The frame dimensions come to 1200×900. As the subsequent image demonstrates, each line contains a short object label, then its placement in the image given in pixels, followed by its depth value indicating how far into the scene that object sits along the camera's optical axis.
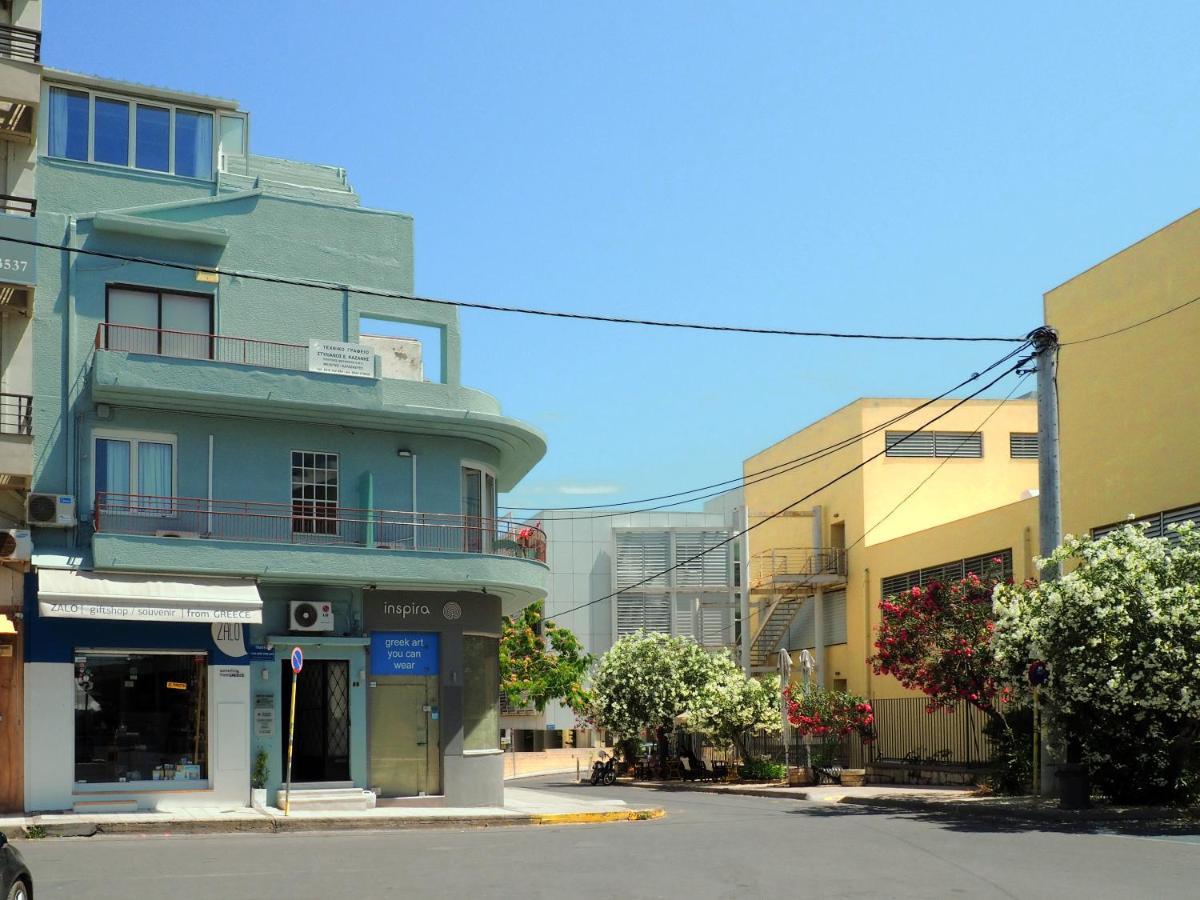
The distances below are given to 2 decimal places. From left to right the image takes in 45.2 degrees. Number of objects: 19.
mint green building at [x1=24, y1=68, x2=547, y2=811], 25.61
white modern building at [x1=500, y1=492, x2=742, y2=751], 71.81
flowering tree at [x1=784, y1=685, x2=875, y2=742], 39.50
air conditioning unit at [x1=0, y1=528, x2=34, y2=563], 24.27
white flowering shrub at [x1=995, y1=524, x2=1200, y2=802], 22.50
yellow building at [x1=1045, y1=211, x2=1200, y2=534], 31.27
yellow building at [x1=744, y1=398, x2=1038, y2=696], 48.25
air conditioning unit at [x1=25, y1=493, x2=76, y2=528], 25.00
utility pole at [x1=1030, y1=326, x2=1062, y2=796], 25.59
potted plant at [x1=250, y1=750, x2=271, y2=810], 26.31
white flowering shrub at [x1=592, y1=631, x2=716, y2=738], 44.69
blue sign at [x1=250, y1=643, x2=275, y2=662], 26.83
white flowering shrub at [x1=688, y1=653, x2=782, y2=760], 42.34
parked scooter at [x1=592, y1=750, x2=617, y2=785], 43.06
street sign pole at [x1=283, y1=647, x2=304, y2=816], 24.27
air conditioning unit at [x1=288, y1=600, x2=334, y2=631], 27.03
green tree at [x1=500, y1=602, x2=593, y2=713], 63.38
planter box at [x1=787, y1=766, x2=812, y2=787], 38.72
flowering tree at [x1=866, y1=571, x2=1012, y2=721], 30.95
